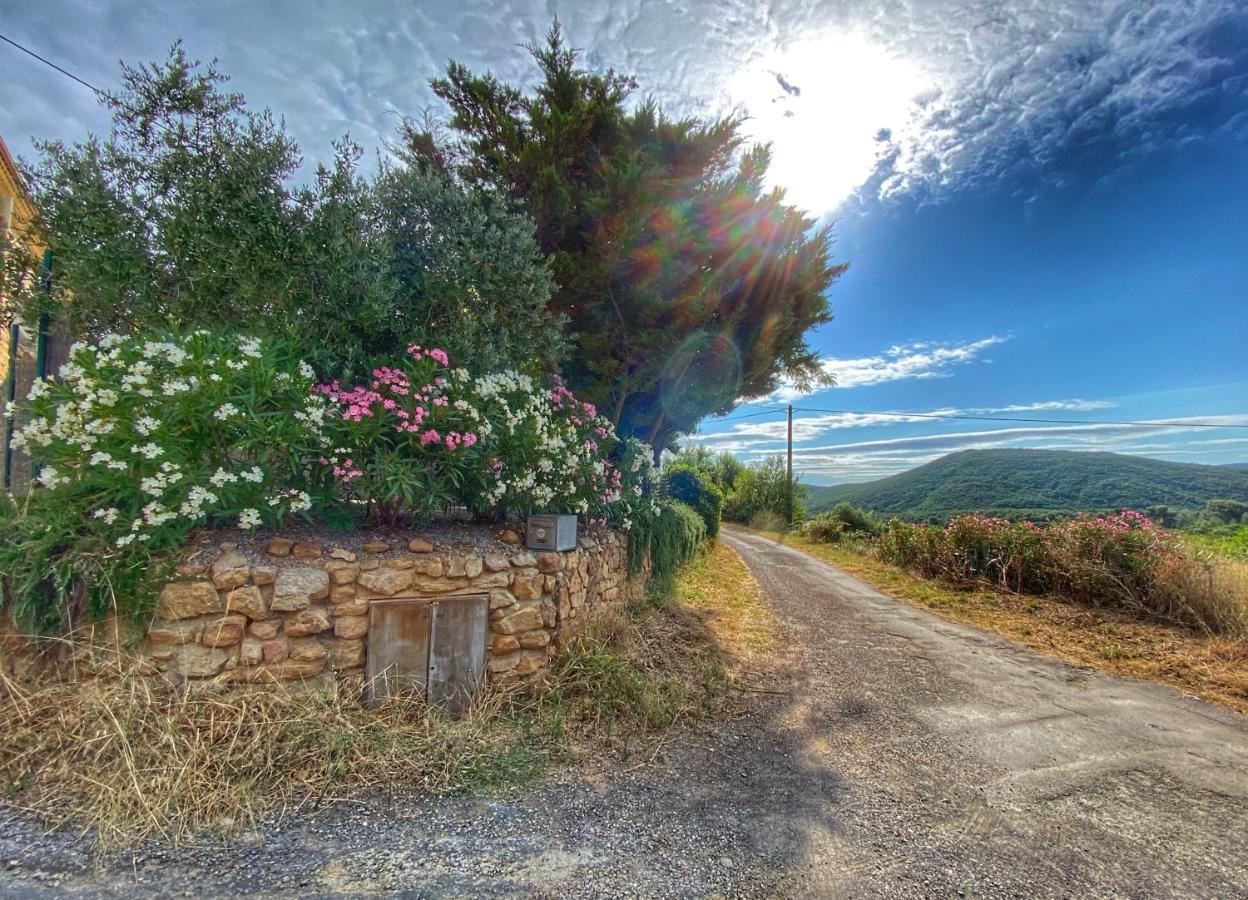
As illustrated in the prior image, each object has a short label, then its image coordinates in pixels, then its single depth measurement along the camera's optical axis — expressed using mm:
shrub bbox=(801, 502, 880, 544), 15306
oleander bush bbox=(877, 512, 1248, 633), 5320
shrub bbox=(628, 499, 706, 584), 5688
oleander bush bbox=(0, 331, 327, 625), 2484
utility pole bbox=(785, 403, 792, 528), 20984
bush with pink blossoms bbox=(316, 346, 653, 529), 3053
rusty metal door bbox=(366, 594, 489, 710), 2850
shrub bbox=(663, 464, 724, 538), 11562
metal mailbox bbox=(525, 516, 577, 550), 3494
